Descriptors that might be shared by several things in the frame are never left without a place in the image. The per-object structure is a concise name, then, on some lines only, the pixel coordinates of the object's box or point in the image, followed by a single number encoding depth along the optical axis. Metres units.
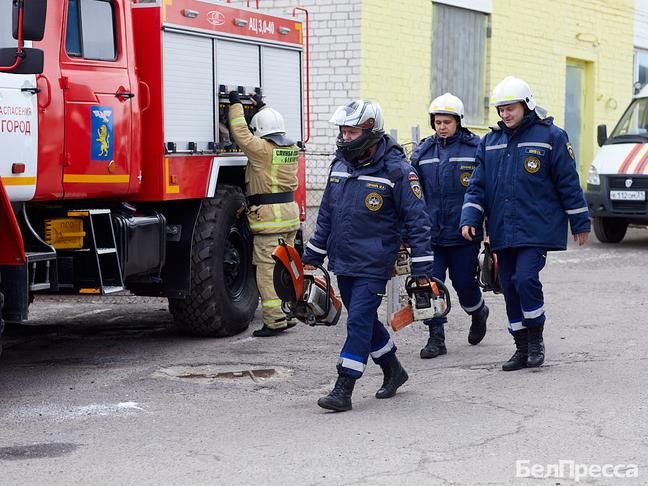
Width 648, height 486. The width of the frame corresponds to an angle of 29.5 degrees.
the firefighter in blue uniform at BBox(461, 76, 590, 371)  7.65
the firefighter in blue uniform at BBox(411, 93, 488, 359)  8.41
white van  15.65
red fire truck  7.09
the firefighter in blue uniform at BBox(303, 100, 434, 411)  6.73
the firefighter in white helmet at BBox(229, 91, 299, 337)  9.28
